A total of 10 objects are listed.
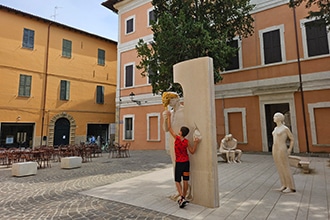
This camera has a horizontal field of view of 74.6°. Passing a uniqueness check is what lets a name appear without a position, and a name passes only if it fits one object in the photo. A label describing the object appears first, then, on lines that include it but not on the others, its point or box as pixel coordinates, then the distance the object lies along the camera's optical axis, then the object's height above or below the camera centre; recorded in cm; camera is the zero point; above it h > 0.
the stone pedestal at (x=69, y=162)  905 -111
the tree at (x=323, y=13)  853 +477
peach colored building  1127 +290
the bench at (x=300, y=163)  667 -91
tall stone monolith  404 +20
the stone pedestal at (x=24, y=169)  764 -113
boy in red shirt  416 -47
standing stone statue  484 -47
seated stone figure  937 -71
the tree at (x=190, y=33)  1005 +486
